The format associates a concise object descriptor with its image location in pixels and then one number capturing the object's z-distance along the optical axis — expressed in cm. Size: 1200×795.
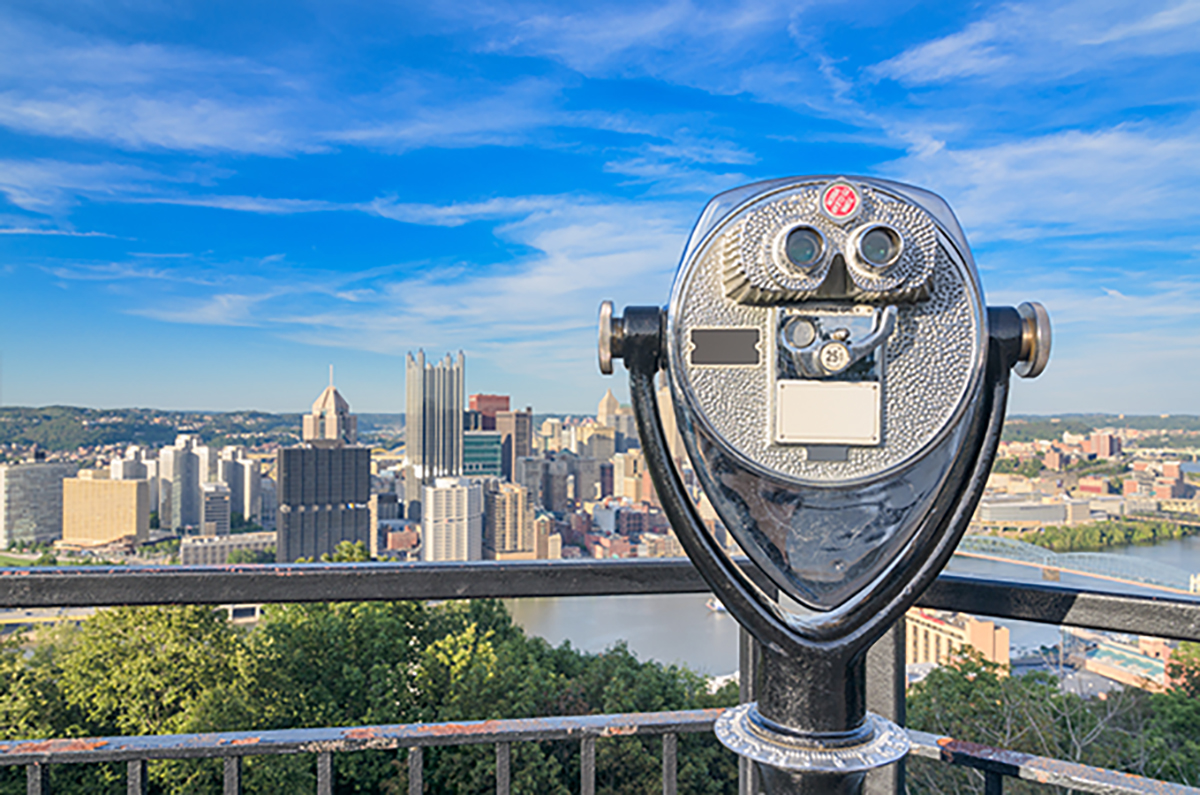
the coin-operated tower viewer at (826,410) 81
